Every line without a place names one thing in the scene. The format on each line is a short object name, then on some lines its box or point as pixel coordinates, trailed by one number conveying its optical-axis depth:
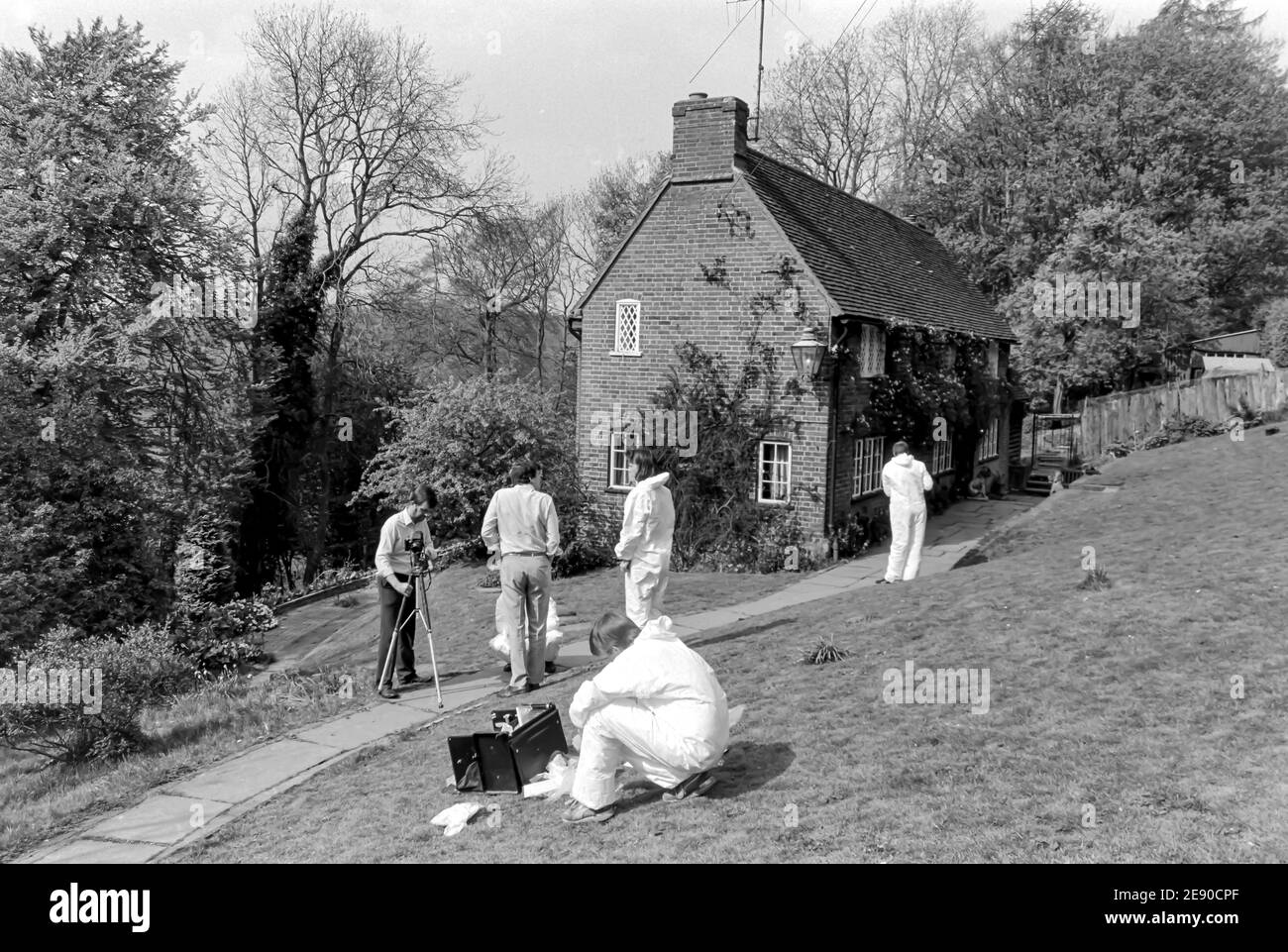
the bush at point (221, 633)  15.04
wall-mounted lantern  17.78
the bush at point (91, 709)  9.51
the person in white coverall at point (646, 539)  9.80
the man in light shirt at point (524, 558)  9.57
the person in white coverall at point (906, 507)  13.31
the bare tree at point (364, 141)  34.38
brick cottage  18.73
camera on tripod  9.91
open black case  6.71
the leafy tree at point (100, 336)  16.25
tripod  9.95
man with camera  9.98
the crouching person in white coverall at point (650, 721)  5.95
